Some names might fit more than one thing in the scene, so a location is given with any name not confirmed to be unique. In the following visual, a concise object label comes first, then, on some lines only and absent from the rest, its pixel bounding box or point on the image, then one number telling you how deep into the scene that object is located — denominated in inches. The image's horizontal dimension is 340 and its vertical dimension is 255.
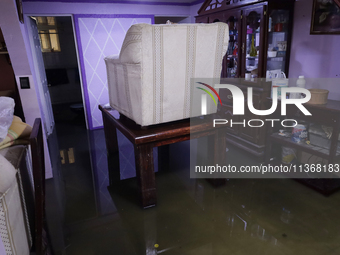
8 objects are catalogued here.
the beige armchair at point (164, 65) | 69.1
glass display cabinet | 112.8
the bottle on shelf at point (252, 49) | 125.8
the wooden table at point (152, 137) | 80.0
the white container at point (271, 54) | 118.4
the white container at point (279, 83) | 115.6
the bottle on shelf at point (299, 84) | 107.9
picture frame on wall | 90.4
